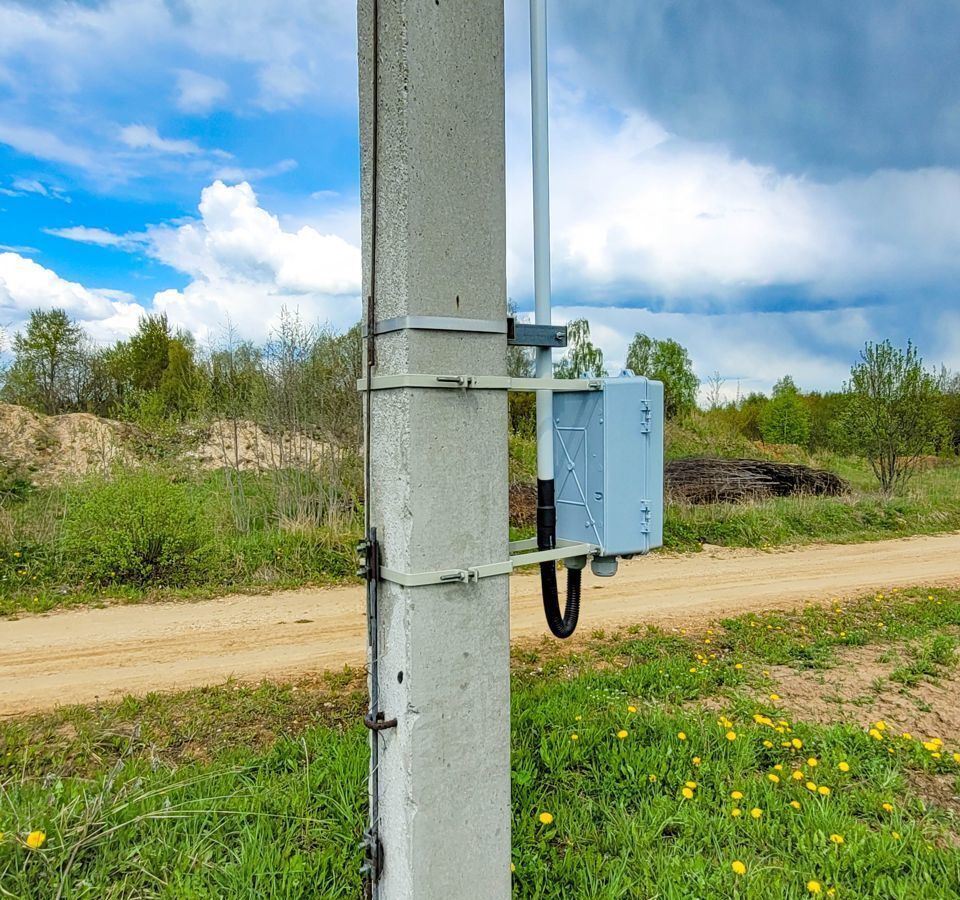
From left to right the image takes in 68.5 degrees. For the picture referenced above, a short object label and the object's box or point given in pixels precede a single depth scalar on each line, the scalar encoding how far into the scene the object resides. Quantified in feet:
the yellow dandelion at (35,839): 8.25
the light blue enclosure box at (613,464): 8.73
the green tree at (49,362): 68.85
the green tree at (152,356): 71.20
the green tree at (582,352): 62.17
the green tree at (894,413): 50.24
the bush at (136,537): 24.48
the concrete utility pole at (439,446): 6.80
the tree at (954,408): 81.82
